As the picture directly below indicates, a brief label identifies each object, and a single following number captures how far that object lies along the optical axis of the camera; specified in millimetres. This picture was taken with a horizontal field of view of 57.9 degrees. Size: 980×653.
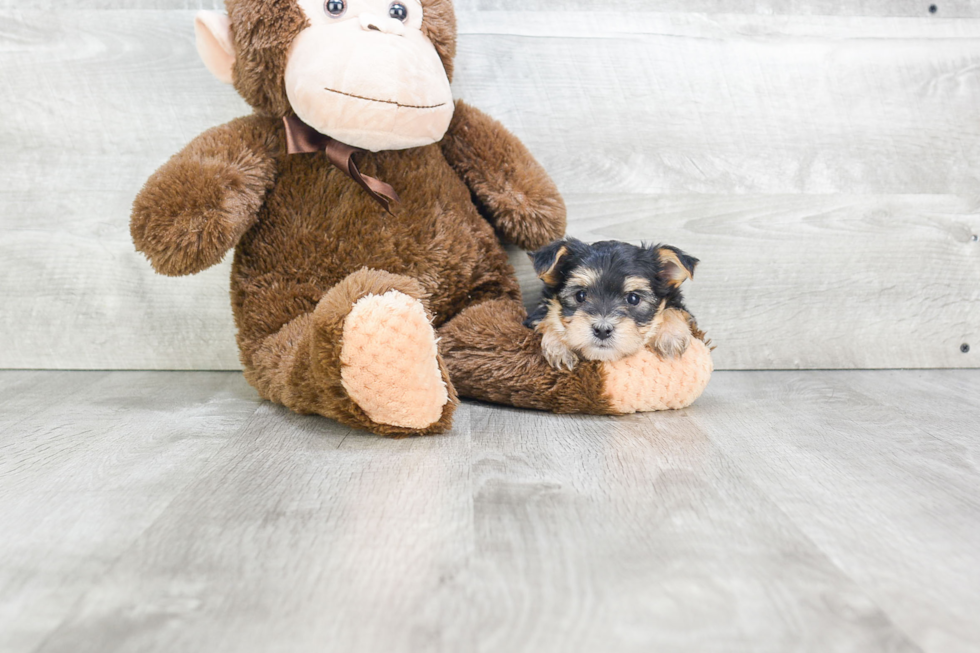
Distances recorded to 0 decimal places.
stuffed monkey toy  603
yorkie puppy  662
